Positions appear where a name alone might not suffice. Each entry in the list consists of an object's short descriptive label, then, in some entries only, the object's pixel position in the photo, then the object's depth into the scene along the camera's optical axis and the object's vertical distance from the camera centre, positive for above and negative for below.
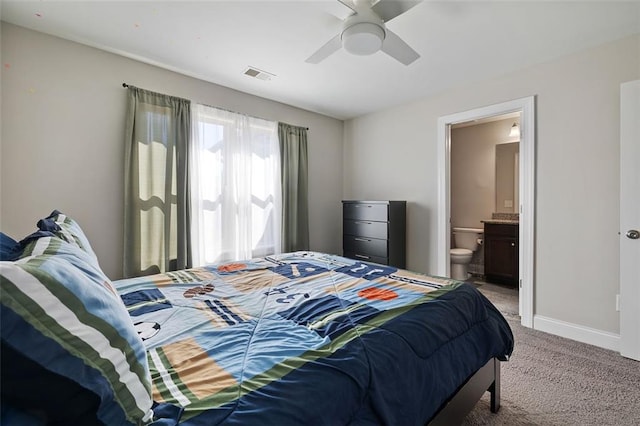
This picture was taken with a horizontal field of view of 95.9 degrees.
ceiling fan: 1.75 +1.14
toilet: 4.36 -0.71
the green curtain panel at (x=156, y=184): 2.61 +0.23
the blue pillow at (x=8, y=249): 0.80 -0.12
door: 2.22 -0.14
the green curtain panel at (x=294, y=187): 3.77 +0.26
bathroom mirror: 4.53 +0.43
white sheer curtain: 3.08 +0.24
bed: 0.54 -0.48
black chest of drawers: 3.61 -0.34
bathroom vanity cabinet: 4.00 -0.70
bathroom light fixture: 4.38 +1.12
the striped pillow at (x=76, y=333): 0.49 -0.24
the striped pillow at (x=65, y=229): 1.19 -0.09
